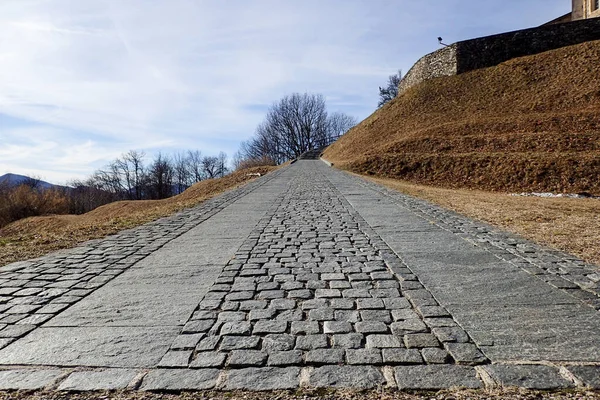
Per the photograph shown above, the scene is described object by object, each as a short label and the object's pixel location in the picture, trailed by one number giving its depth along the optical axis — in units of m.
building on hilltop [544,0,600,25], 35.44
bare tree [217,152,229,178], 83.41
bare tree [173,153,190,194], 77.03
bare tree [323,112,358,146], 74.00
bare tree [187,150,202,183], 84.00
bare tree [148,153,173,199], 68.38
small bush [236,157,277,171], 49.38
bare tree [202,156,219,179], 84.50
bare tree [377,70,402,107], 65.50
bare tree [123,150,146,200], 67.81
